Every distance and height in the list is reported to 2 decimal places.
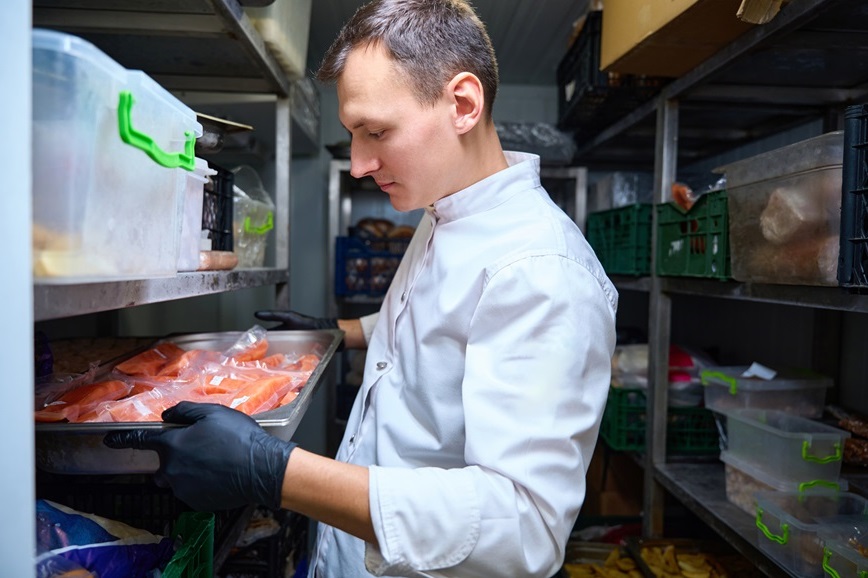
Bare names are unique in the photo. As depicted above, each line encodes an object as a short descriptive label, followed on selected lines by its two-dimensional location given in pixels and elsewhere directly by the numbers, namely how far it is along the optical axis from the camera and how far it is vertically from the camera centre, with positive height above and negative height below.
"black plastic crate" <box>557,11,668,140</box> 2.28 +0.75
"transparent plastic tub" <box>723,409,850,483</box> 1.54 -0.47
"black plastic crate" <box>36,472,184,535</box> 1.11 -0.46
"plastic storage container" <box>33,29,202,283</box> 0.55 +0.11
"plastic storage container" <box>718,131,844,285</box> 1.26 +0.15
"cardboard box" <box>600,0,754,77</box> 1.49 +0.68
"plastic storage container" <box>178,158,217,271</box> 1.02 +0.09
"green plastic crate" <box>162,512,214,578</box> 0.89 -0.45
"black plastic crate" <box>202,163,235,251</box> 1.31 +0.14
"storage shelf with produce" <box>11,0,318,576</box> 0.56 +0.60
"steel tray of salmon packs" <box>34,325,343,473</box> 0.86 -0.24
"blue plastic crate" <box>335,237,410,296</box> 2.89 +0.01
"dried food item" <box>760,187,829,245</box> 1.29 +0.14
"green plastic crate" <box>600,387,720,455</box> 2.16 -0.60
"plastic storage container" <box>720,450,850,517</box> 1.55 -0.60
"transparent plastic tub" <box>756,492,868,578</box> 1.36 -0.62
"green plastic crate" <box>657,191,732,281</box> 1.68 +0.11
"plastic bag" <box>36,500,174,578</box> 0.75 -0.39
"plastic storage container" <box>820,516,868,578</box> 1.20 -0.59
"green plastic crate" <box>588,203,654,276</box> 2.34 +0.15
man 0.85 -0.17
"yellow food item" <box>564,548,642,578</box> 1.96 -1.02
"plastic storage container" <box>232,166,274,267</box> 1.70 +0.14
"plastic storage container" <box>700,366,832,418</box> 1.88 -0.39
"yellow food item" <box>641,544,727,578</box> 1.86 -0.96
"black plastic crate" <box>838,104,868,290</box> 1.12 +0.15
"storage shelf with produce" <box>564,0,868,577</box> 1.44 +0.62
